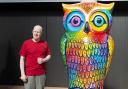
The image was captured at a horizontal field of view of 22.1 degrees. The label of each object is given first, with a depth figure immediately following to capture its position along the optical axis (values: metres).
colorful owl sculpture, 3.07
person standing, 3.11
